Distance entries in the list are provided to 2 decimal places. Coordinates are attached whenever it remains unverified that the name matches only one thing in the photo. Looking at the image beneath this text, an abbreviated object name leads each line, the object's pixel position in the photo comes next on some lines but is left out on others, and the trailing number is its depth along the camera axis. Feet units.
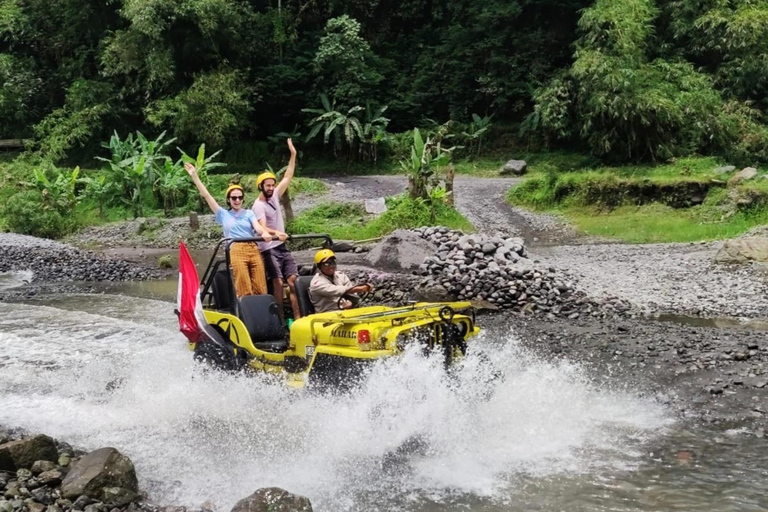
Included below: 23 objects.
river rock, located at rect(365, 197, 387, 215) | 69.31
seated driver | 22.84
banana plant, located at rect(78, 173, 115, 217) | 82.64
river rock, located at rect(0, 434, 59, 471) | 18.12
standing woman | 25.39
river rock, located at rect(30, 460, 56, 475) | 18.08
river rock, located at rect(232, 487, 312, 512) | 15.61
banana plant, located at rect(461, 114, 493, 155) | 103.57
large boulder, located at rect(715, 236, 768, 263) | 44.06
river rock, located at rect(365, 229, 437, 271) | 46.26
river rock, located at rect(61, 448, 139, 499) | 16.88
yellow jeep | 19.35
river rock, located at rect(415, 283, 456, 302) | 40.70
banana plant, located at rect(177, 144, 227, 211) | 77.61
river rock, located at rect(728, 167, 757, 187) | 67.67
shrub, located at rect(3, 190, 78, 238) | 76.79
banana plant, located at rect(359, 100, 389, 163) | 104.12
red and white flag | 24.32
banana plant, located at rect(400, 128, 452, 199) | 63.05
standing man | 26.50
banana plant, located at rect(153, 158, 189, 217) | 80.18
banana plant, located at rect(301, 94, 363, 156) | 103.45
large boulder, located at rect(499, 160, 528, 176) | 96.02
